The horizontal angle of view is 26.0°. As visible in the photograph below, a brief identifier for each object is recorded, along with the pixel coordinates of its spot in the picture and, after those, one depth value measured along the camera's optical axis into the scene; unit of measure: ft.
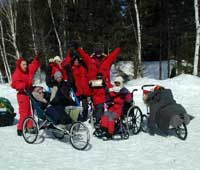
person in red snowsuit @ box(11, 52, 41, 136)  31.65
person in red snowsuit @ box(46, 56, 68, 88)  35.37
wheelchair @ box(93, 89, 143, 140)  30.40
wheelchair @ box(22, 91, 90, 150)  27.85
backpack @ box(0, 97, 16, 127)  36.88
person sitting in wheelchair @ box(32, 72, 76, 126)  28.35
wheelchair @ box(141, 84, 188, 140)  29.94
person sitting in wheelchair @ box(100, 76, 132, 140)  29.63
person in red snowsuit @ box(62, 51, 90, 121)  37.19
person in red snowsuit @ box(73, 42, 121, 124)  35.70
